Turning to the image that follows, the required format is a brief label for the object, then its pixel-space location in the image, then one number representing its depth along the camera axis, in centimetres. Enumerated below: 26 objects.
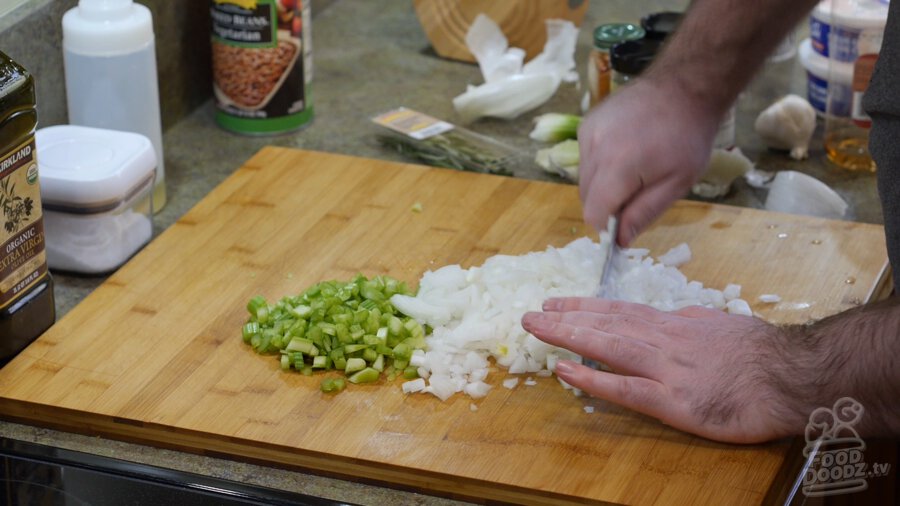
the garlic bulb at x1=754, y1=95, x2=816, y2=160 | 209
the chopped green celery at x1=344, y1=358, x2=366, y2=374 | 171
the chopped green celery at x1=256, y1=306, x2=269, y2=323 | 176
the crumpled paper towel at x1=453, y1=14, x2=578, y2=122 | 217
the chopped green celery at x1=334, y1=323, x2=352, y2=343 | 172
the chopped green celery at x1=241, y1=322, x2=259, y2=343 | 175
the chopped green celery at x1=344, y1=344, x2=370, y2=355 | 171
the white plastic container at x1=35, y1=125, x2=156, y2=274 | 179
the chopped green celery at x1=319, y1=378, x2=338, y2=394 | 169
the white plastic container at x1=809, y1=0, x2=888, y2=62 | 205
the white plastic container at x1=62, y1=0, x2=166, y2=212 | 185
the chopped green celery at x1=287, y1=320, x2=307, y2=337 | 173
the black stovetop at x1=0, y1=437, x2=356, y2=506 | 160
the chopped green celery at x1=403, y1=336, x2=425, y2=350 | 173
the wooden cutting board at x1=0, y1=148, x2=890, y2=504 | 163
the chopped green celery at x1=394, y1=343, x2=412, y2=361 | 172
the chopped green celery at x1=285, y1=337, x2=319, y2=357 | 172
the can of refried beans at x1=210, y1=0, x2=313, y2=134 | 201
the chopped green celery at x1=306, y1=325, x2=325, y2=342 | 172
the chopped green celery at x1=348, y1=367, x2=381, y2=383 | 170
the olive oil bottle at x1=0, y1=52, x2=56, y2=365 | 167
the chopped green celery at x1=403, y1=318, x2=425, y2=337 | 174
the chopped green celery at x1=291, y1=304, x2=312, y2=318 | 174
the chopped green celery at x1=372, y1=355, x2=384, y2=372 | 171
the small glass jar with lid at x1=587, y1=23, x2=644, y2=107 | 208
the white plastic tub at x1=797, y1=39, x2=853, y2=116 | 210
